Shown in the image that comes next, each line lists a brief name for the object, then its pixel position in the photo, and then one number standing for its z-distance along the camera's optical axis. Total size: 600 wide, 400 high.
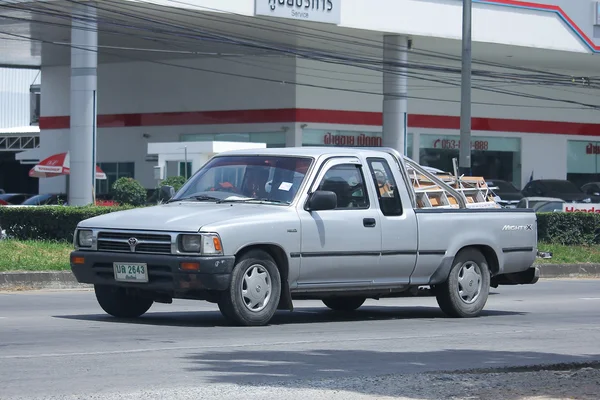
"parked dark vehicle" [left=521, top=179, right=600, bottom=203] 42.34
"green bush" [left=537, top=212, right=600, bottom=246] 25.92
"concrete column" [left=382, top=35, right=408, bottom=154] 38.59
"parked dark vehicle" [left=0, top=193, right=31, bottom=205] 41.26
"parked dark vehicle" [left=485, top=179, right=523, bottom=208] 40.89
